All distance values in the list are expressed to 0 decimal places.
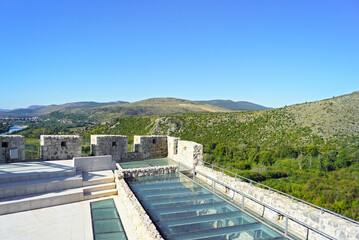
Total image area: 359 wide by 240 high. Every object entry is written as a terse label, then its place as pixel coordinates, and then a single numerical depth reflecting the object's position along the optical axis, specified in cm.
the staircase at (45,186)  711
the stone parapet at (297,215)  527
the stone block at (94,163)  988
